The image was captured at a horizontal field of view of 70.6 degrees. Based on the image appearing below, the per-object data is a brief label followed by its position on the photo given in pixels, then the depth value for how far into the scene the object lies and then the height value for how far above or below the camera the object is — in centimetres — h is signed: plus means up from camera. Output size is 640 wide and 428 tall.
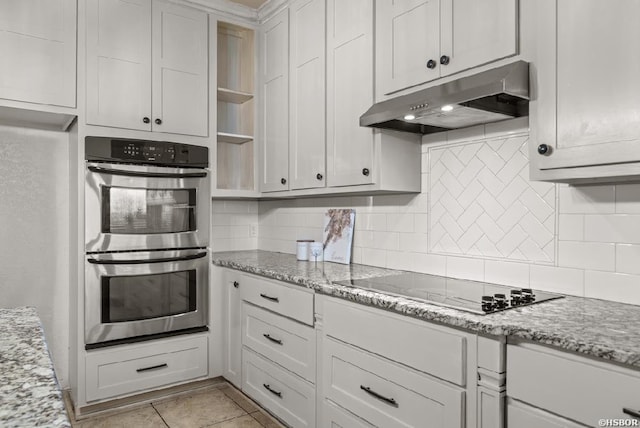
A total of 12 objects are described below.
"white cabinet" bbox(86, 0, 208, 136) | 276 +96
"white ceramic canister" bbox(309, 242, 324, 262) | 294 -24
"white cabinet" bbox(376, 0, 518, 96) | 174 +76
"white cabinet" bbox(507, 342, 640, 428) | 114 -47
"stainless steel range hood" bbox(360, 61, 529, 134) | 162 +46
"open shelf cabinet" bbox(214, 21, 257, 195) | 343 +83
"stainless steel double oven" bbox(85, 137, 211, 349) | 273 -16
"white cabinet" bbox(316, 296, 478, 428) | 152 -60
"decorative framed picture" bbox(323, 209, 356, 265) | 287 -13
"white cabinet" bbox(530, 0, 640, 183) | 136 +38
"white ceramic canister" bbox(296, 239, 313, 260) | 300 -23
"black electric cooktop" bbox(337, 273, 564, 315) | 161 -32
